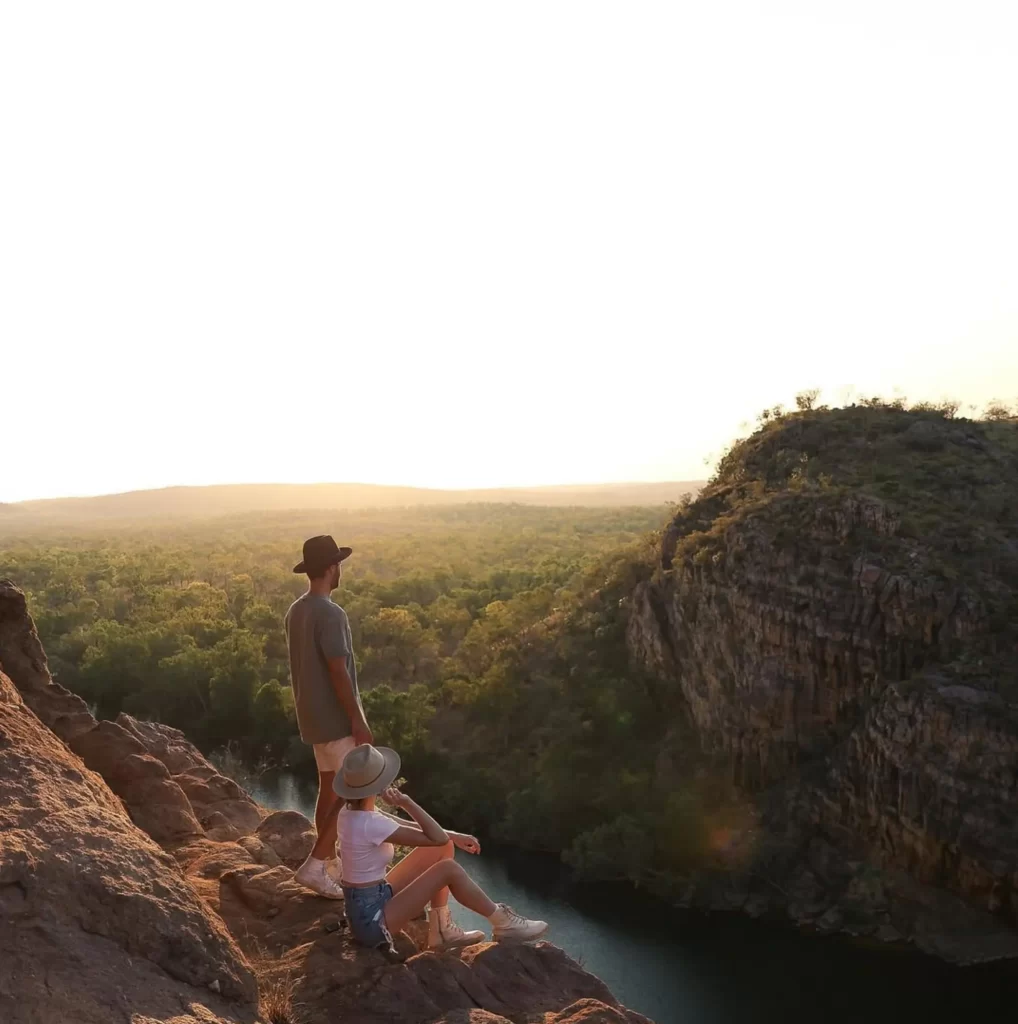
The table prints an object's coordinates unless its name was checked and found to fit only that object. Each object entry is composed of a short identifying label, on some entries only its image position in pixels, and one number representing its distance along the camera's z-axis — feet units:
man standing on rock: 25.96
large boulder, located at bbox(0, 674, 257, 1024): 18.56
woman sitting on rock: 24.23
